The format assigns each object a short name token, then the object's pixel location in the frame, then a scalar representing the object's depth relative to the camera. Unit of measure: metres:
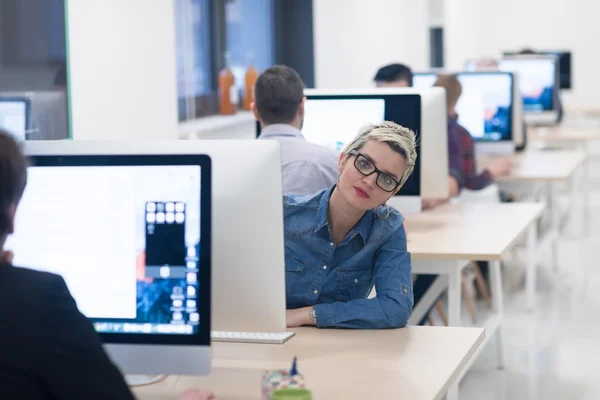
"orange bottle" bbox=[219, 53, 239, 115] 5.90
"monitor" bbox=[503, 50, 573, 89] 8.75
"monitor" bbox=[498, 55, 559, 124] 6.81
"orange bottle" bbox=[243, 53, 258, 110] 6.16
